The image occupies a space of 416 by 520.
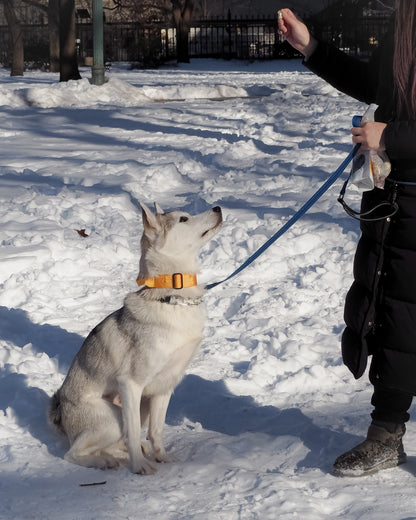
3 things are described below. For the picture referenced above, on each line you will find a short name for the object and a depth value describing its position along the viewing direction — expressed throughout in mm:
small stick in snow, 3678
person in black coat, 3336
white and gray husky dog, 3887
